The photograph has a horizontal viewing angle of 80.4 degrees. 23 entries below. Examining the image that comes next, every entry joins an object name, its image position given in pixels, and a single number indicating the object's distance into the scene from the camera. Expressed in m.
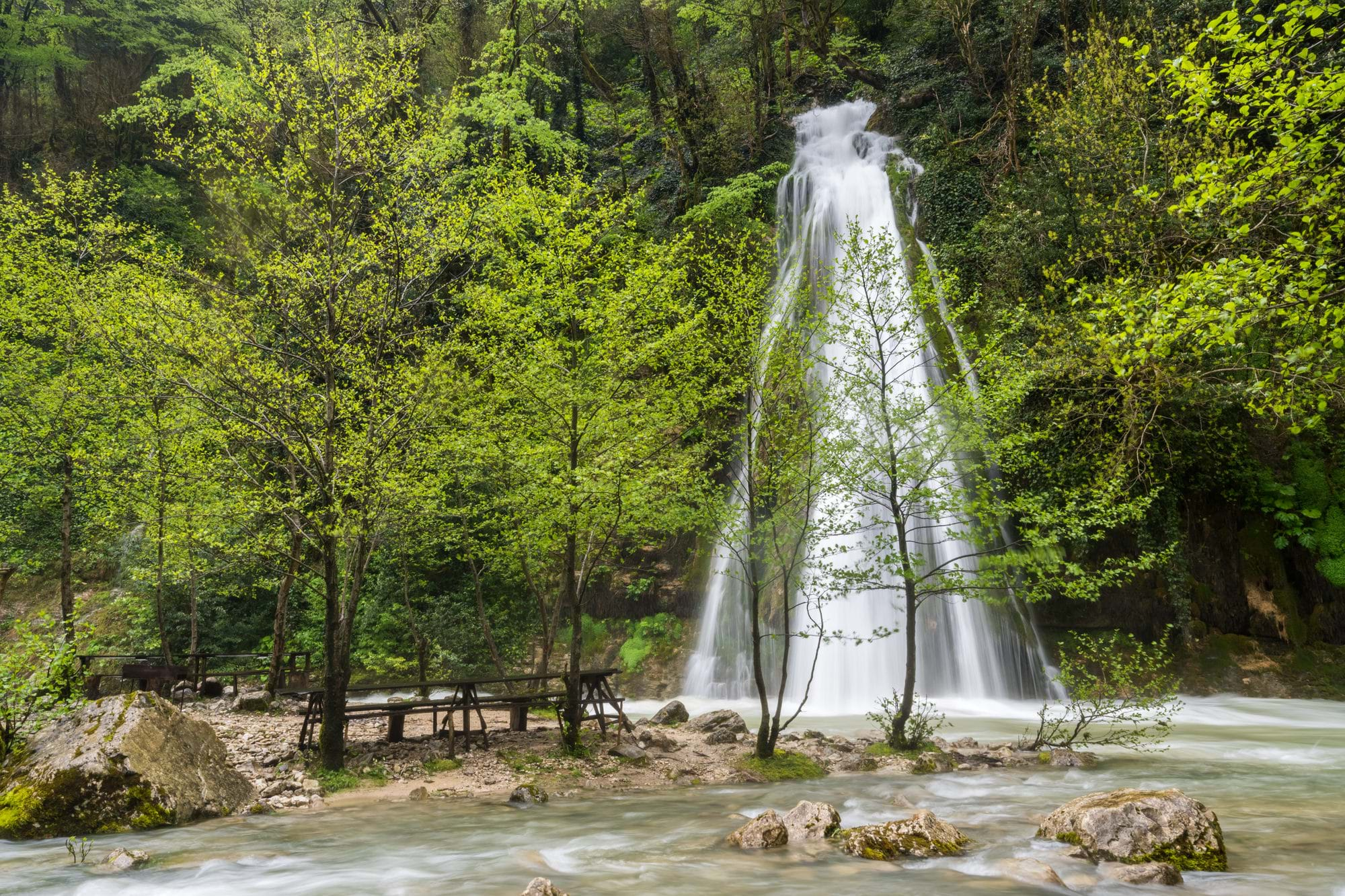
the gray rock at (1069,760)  10.87
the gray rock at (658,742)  12.05
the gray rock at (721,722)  13.09
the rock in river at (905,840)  7.12
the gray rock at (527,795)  9.55
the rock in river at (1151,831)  6.51
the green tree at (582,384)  11.20
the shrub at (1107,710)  9.88
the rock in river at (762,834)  7.50
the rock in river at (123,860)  6.81
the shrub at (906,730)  11.50
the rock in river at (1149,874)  6.12
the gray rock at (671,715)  14.68
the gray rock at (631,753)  11.39
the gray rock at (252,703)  14.79
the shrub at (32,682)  8.18
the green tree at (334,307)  10.16
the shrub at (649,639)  20.48
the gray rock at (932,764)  10.80
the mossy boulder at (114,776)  7.90
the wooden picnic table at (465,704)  11.17
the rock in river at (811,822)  7.60
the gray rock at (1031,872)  6.34
